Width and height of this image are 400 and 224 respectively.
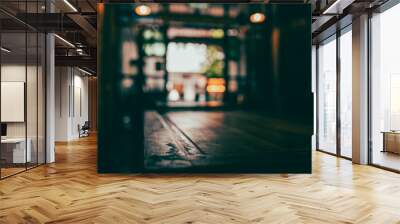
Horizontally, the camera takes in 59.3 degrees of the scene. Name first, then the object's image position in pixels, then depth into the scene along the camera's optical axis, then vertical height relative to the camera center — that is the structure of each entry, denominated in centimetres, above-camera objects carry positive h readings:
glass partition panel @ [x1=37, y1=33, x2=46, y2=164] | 750 +27
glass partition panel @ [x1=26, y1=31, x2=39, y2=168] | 709 +30
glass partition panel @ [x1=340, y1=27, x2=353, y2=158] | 833 +39
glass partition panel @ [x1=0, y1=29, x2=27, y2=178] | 641 +15
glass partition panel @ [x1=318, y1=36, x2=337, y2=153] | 948 +39
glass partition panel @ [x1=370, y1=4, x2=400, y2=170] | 699 +59
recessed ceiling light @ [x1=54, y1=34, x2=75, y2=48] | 949 +202
